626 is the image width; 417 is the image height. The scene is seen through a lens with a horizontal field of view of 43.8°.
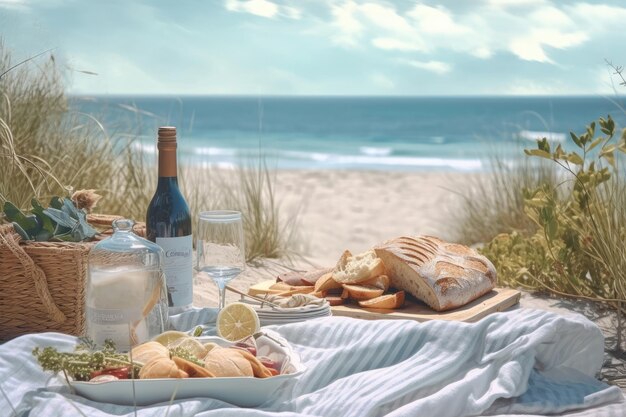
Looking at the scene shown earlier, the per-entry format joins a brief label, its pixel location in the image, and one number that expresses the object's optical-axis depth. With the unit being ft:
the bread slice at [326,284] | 11.12
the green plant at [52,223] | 9.86
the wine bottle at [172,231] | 9.36
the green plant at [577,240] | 11.99
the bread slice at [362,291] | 10.73
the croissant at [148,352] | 7.41
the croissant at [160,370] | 7.22
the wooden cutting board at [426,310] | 10.37
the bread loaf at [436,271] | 10.66
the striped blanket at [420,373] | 7.57
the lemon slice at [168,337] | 8.02
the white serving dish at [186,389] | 7.18
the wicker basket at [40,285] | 9.62
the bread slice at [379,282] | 11.04
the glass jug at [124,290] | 8.04
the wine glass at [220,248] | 9.02
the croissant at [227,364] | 7.39
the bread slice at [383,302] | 10.59
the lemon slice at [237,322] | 8.61
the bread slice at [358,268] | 10.96
